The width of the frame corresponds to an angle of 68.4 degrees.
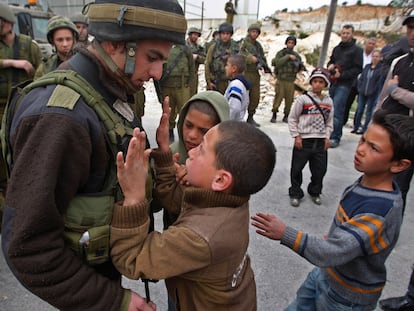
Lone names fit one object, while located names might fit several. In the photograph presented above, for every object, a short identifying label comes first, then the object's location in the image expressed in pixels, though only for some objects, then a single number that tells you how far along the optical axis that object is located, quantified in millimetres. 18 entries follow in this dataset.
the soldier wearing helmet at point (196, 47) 7059
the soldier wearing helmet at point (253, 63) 6691
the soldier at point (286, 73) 6941
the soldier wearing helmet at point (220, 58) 6352
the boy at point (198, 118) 1788
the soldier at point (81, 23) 4230
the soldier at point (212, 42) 7018
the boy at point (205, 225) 943
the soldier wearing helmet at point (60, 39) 3324
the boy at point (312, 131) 3480
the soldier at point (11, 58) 2988
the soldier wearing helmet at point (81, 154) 832
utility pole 6238
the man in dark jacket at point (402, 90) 2711
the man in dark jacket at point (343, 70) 5410
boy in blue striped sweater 1339
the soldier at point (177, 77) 5469
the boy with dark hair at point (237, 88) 3786
